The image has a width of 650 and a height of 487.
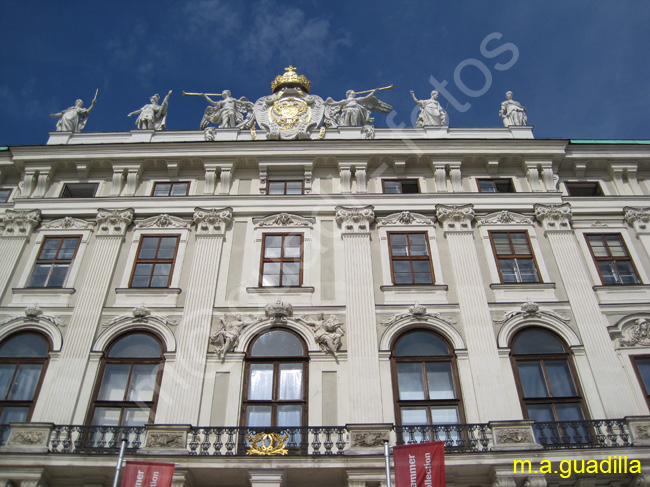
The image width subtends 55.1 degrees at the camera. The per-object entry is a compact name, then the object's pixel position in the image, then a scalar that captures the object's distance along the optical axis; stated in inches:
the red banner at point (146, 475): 538.9
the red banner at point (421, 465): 525.0
